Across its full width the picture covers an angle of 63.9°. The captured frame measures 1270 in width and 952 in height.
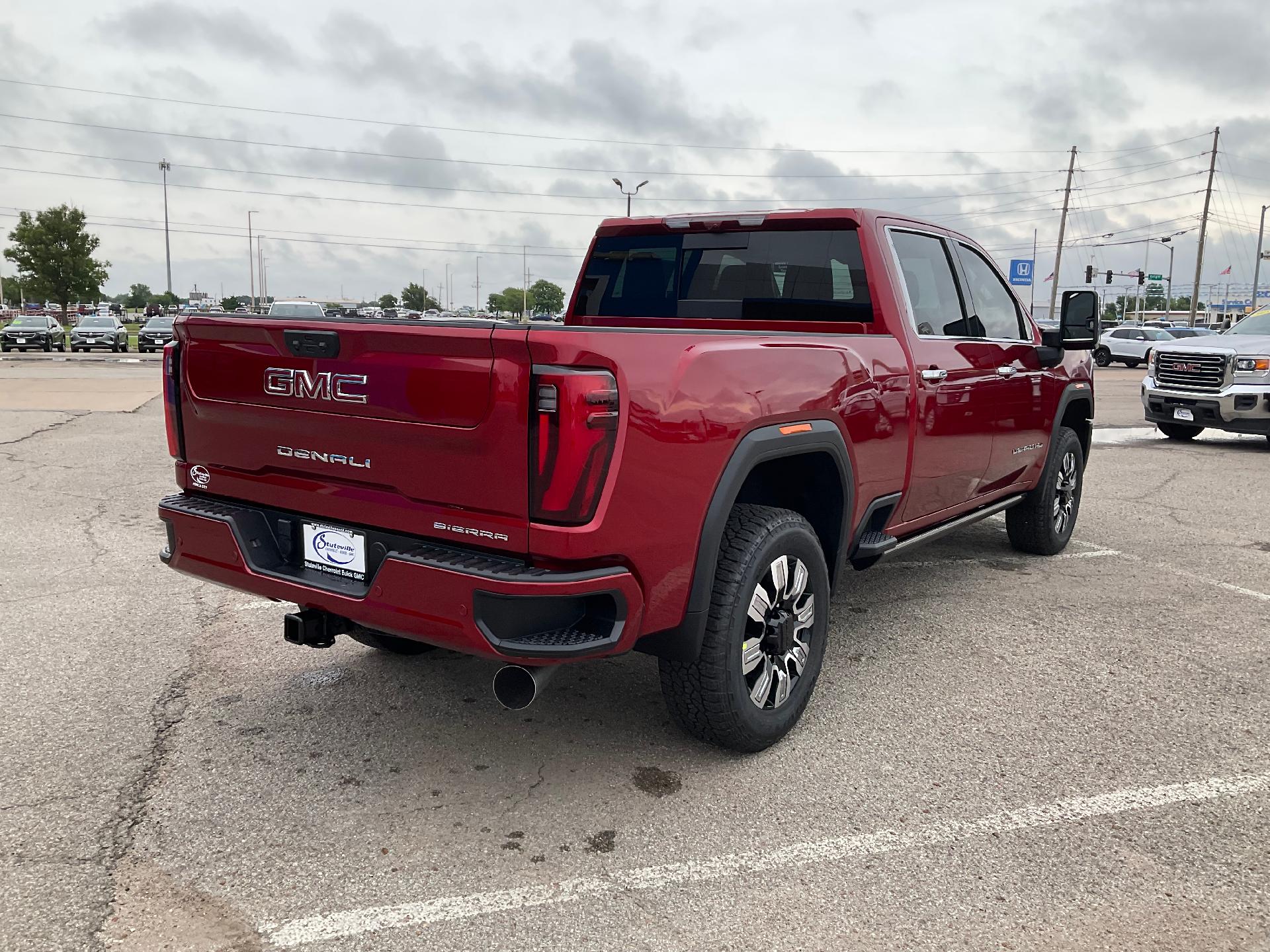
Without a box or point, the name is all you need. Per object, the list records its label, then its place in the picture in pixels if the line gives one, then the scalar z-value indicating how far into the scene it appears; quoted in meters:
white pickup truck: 12.15
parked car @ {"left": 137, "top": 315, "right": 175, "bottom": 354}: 38.62
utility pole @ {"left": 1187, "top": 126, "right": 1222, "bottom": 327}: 56.94
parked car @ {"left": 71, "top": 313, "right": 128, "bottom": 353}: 37.19
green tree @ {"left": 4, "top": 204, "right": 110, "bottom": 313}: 59.62
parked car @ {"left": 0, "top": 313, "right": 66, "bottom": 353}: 35.84
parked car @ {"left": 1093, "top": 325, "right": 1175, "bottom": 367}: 34.88
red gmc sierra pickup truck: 2.76
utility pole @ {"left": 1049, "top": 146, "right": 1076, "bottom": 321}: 61.50
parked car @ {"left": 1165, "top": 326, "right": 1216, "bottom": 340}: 37.97
